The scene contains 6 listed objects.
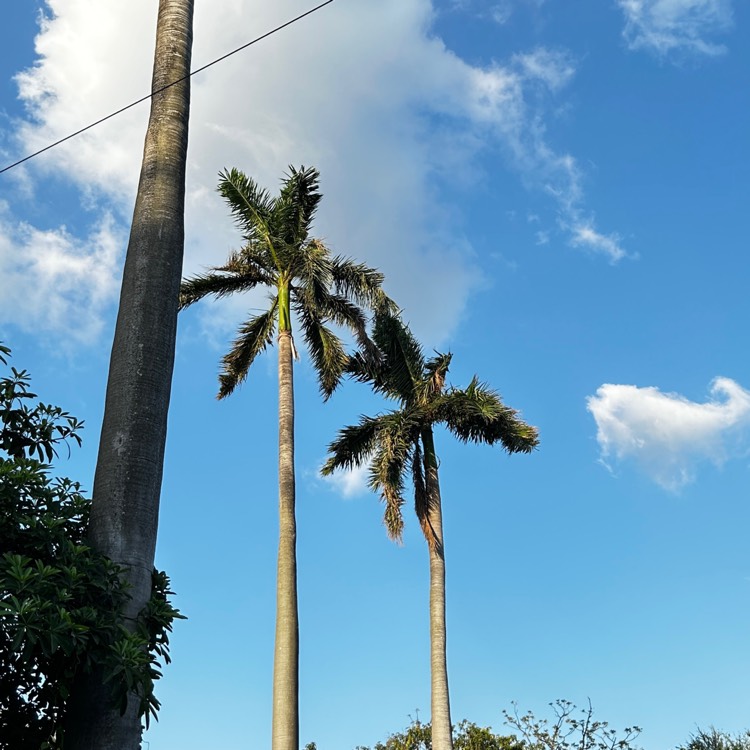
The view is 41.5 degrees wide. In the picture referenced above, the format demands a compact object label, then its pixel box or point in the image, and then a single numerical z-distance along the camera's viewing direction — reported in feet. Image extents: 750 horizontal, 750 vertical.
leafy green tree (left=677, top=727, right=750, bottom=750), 69.10
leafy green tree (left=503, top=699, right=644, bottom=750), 99.25
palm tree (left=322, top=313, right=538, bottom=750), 79.41
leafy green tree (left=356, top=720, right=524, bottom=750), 107.45
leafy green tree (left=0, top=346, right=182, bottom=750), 22.58
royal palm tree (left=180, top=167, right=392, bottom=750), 76.79
